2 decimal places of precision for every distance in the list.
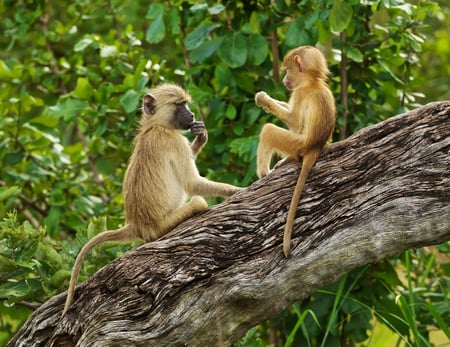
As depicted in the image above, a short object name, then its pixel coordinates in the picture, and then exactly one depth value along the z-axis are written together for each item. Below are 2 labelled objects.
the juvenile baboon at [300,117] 10.17
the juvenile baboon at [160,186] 11.03
